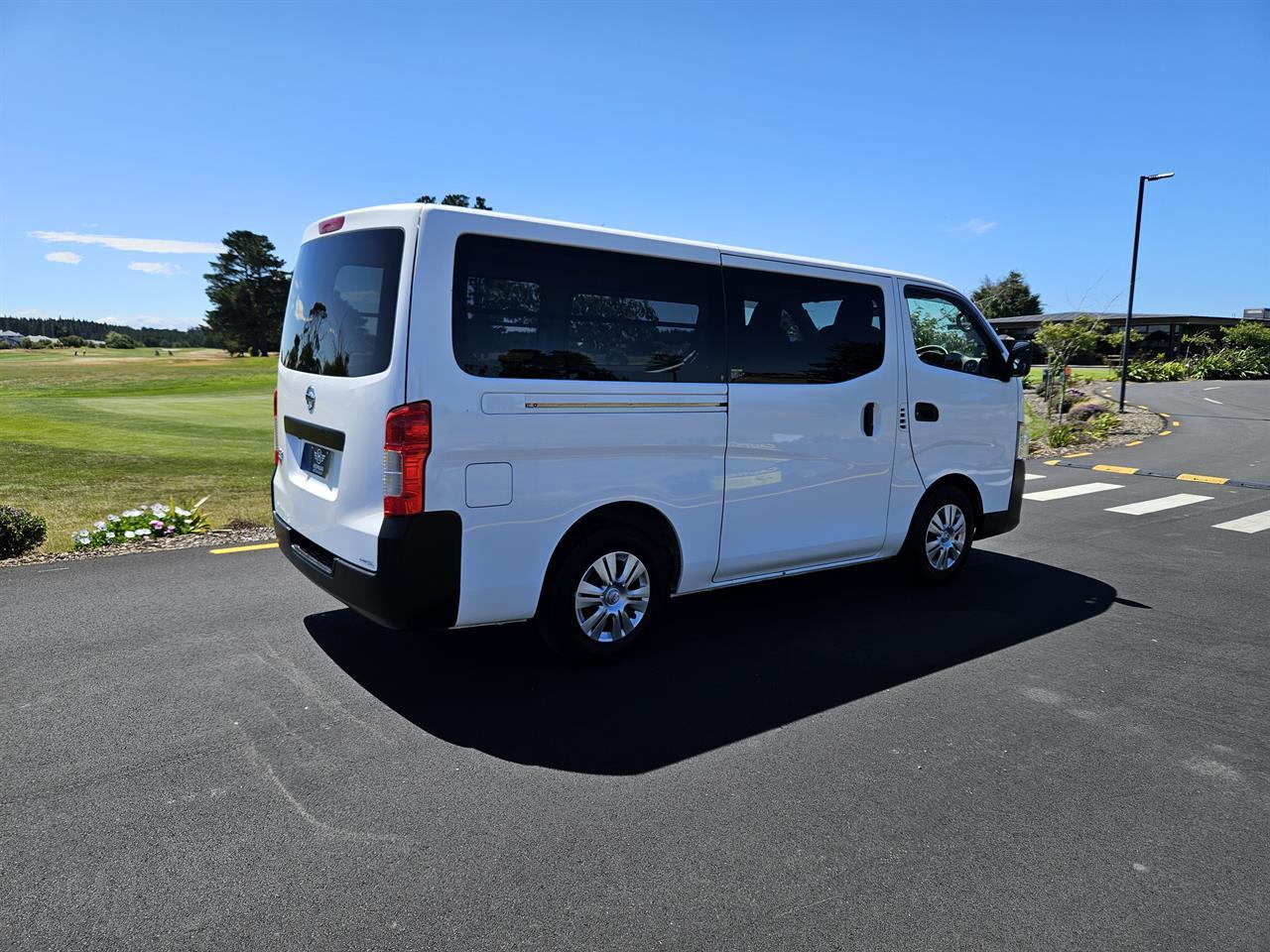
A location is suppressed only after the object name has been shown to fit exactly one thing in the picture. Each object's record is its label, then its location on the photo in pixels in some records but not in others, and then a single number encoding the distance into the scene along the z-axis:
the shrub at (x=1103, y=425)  18.31
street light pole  21.09
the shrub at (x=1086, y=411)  20.14
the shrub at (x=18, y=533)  6.48
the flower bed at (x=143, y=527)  7.01
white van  3.72
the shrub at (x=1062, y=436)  17.17
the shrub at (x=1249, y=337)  49.97
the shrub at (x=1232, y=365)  45.34
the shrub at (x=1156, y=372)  43.22
